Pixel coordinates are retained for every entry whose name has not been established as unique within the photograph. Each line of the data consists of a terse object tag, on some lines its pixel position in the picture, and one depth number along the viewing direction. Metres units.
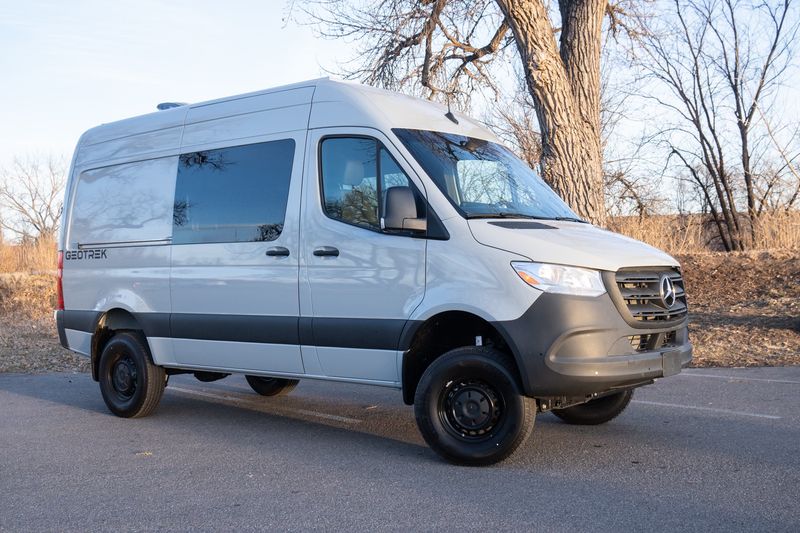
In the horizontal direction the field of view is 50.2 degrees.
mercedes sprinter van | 5.45
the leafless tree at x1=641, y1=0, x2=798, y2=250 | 21.45
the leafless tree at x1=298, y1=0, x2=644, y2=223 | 11.67
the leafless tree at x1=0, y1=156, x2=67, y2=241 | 38.59
